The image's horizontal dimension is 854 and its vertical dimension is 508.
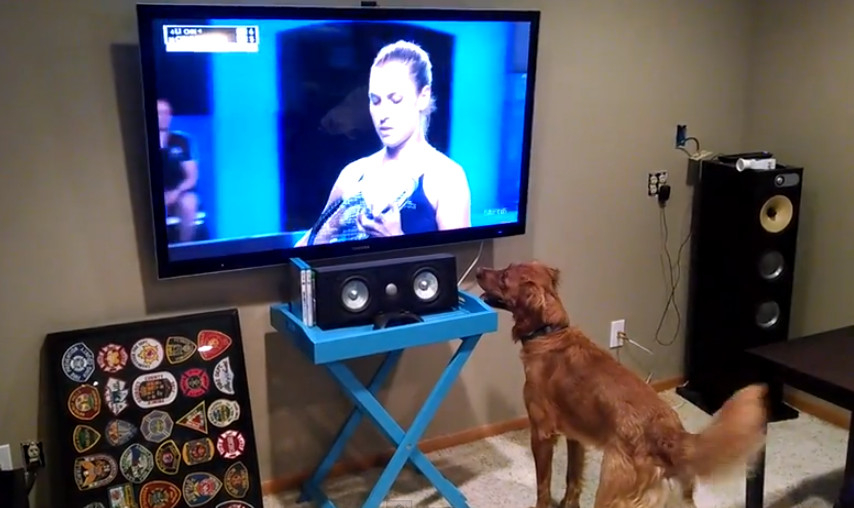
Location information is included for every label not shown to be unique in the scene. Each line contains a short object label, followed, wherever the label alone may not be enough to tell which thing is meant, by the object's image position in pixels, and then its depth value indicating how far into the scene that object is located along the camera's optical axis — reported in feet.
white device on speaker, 10.31
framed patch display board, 7.57
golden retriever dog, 6.70
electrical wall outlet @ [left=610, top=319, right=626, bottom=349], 11.23
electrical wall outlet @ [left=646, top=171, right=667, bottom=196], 10.98
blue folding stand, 7.55
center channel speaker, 7.81
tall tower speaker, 10.24
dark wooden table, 7.38
